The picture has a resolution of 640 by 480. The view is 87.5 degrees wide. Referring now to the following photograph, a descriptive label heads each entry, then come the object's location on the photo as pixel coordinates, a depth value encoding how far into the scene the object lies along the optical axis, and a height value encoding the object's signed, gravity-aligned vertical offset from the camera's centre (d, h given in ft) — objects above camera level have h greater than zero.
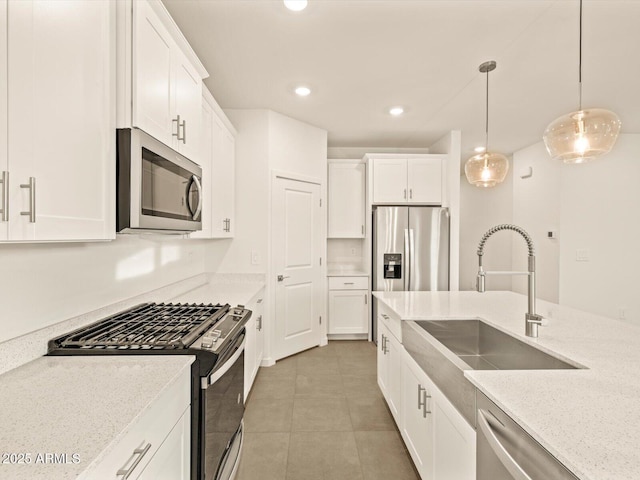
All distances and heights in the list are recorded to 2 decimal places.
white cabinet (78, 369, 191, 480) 2.49 -1.85
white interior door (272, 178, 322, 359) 11.60 -1.00
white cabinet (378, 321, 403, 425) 6.88 -3.00
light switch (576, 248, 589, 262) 14.48 -0.68
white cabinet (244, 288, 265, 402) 8.30 -2.90
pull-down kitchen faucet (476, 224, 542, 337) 4.86 -0.80
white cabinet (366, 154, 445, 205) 14.17 +2.53
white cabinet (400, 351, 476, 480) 3.93 -2.73
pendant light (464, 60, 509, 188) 9.43 +2.01
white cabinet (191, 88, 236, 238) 8.07 +1.77
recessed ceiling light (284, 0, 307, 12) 6.15 +4.32
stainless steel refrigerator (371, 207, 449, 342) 13.61 -0.45
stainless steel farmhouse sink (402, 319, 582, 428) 4.07 -1.81
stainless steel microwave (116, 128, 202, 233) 4.03 +0.69
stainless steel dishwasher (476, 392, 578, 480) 2.44 -1.76
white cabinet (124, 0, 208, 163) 4.13 +2.31
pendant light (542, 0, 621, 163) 5.90 +1.92
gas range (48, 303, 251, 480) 4.01 -1.39
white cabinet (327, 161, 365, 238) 14.74 +1.64
